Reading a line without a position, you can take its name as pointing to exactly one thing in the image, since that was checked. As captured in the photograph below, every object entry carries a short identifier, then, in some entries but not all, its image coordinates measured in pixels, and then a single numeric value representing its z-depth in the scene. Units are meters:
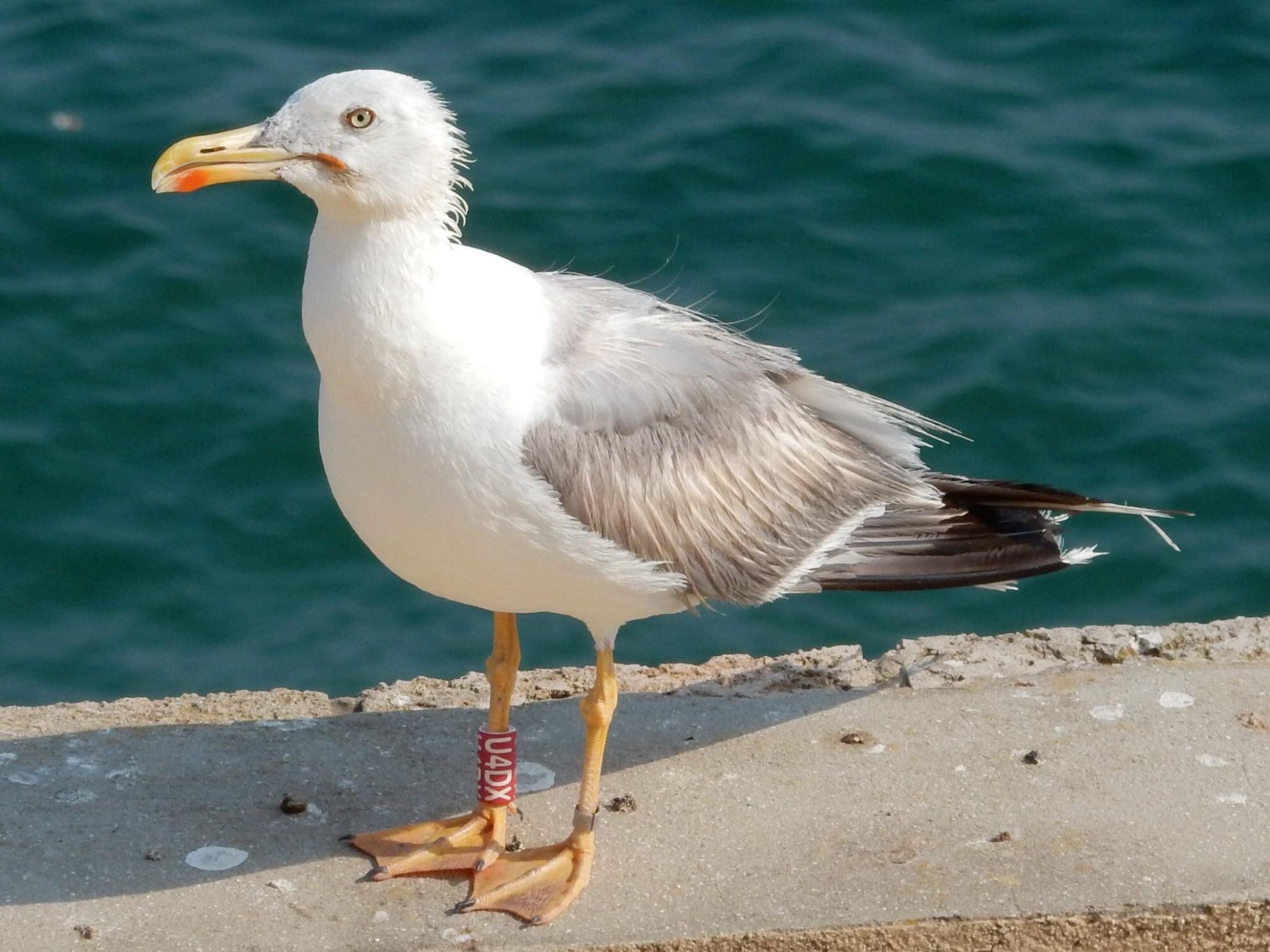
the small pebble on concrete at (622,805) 6.07
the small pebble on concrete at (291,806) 6.07
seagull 5.11
